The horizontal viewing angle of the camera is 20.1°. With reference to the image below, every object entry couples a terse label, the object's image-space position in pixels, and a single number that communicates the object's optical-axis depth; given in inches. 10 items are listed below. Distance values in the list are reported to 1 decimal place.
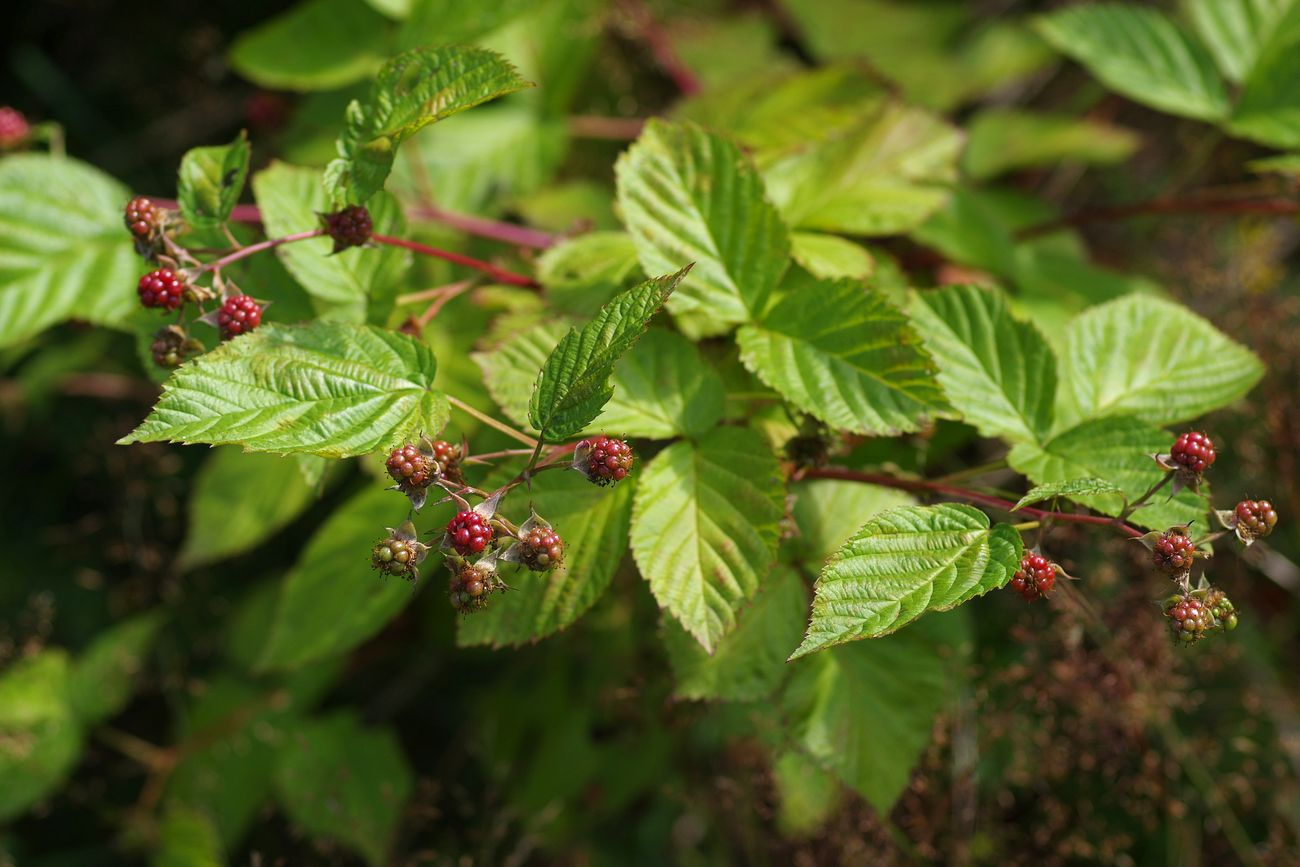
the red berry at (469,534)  30.5
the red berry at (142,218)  31.8
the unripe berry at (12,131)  35.9
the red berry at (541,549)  30.7
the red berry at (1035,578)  30.7
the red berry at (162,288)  31.6
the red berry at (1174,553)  30.5
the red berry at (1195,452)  30.9
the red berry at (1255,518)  30.7
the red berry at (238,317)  31.9
